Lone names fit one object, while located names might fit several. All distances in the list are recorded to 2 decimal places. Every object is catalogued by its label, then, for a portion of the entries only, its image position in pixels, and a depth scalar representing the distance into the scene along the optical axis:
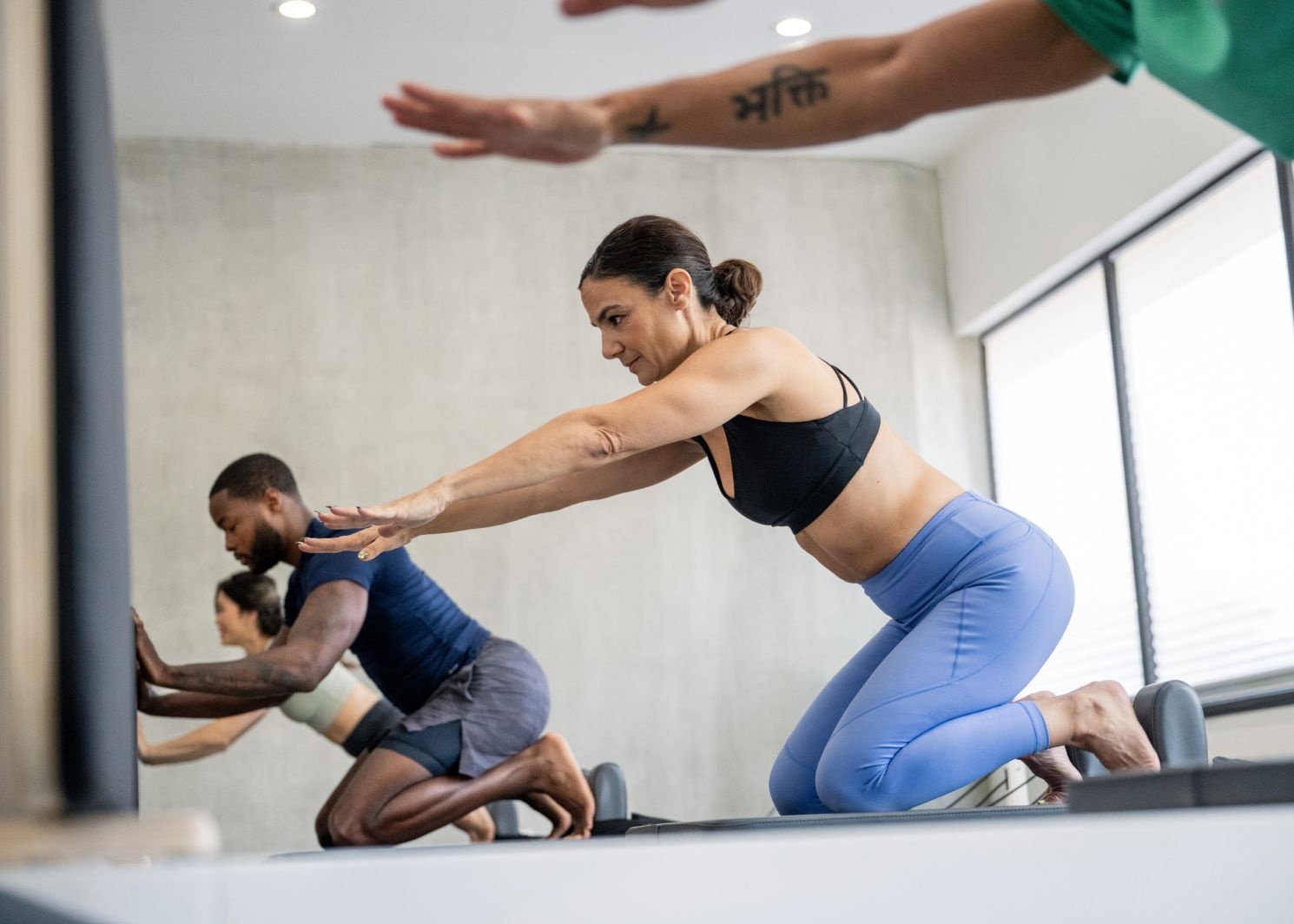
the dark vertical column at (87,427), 0.70
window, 3.86
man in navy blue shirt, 2.70
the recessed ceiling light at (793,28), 4.25
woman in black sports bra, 1.92
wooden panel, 0.63
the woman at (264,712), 3.75
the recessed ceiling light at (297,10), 4.23
